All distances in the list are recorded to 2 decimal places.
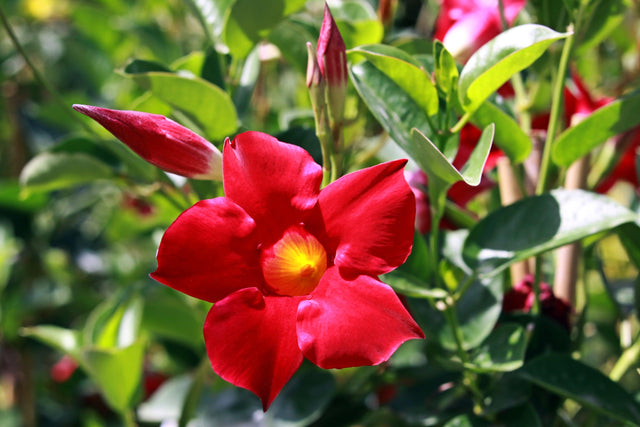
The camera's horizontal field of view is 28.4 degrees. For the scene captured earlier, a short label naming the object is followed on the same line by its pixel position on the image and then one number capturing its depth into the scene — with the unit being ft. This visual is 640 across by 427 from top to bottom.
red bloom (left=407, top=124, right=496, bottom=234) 1.32
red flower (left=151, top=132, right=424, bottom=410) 1.02
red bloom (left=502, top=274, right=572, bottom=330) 1.25
